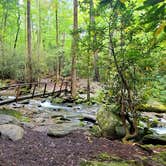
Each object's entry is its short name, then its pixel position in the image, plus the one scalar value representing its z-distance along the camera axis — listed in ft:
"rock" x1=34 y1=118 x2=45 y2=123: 17.53
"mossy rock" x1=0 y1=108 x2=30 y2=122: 17.81
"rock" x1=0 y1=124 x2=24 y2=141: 11.24
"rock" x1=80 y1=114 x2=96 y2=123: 18.62
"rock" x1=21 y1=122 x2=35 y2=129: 15.01
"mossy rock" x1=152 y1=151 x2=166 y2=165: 10.14
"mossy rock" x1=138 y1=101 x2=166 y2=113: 23.21
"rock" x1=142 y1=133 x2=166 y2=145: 13.24
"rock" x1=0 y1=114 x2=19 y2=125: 13.62
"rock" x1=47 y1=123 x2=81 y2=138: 12.59
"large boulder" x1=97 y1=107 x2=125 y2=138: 13.54
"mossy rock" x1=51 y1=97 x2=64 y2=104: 27.59
